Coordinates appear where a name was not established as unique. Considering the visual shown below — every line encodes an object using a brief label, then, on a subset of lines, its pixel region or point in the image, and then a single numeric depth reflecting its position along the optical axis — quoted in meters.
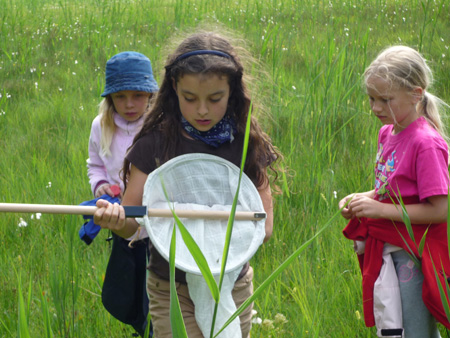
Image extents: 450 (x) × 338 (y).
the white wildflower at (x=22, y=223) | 4.32
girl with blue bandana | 3.64
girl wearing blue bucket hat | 4.14
